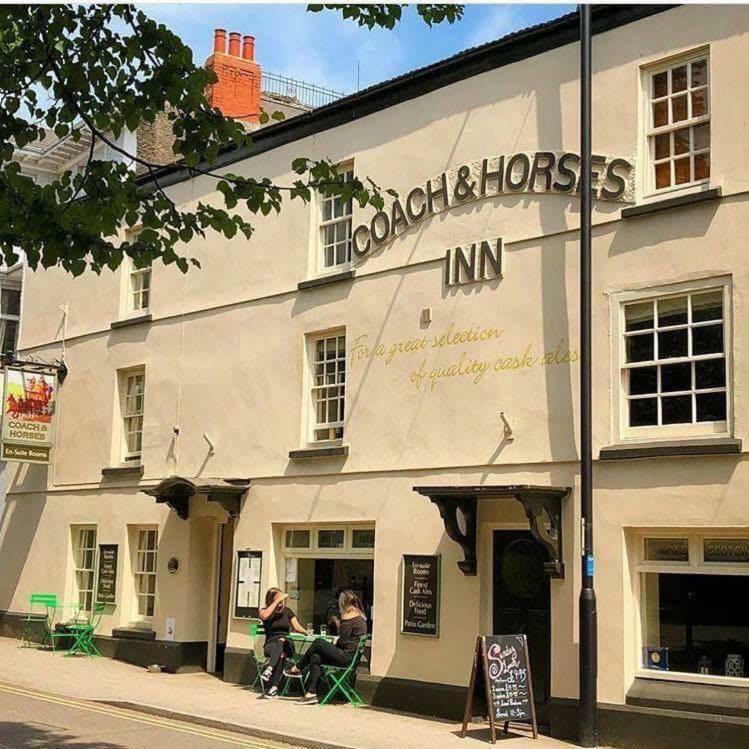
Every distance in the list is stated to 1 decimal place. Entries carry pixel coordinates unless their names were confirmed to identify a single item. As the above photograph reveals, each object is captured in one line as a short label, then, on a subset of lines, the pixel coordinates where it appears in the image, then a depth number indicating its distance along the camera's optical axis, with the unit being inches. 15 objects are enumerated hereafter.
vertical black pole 486.3
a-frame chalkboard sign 493.0
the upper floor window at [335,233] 668.7
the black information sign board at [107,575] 791.7
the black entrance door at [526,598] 538.9
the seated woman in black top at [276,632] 614.5
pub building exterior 488.7
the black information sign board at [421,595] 570.3
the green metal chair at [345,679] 578.6
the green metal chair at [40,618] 820.0
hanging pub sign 844.6
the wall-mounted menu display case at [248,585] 674.8
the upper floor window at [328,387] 657.6
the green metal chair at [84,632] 782.5
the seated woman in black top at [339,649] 581.3
